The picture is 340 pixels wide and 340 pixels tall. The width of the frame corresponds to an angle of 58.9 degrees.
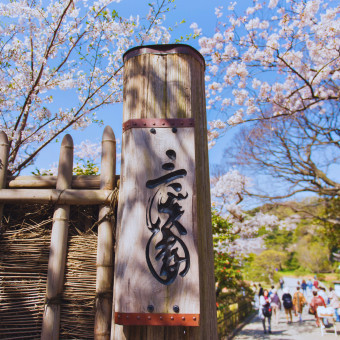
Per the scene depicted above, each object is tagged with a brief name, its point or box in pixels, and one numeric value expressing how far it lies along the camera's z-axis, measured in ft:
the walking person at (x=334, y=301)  34.53
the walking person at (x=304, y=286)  62.39
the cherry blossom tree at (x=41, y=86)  18.66
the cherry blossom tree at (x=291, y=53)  21.66
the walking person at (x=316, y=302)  34.23
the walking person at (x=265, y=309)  32.91
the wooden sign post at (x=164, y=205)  6.18
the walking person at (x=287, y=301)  36.19
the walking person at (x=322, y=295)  35.11
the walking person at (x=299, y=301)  39.42
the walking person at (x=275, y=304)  37.55
